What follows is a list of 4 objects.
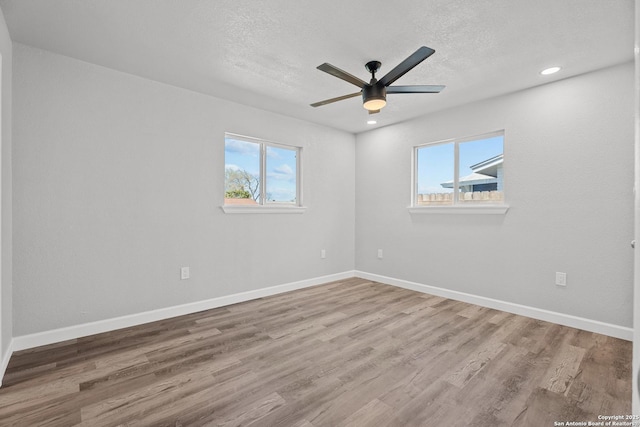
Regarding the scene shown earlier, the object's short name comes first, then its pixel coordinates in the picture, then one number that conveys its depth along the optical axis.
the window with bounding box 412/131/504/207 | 3.45
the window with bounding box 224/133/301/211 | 3.66
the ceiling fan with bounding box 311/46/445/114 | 2.12
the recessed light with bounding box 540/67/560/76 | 2.65
